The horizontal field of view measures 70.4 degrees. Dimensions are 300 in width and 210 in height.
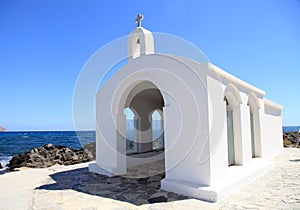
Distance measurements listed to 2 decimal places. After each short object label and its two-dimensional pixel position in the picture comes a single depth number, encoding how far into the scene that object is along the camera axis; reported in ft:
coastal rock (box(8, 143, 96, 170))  49.52
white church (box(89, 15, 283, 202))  19.13
